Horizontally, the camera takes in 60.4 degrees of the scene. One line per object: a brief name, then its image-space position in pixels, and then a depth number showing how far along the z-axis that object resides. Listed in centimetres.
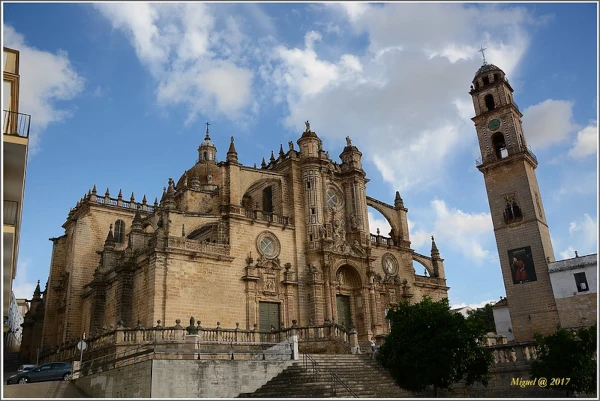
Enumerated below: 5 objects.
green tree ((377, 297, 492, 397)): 1460
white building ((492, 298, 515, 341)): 4319
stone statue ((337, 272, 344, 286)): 3170
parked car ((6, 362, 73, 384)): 1955
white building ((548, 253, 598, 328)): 2808
